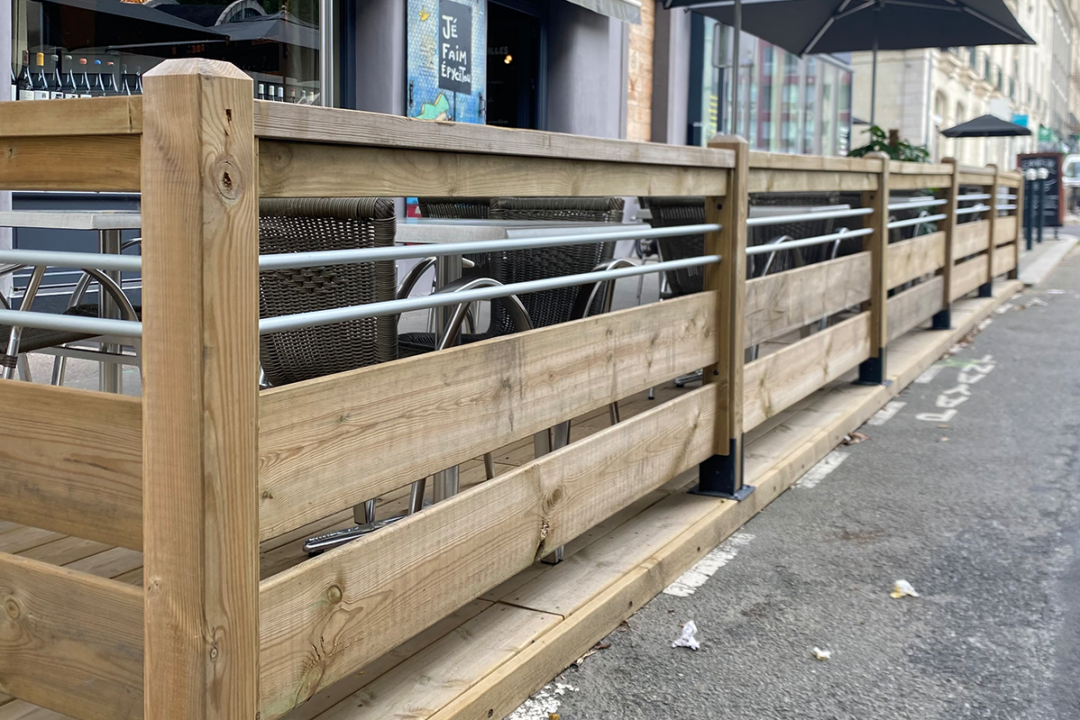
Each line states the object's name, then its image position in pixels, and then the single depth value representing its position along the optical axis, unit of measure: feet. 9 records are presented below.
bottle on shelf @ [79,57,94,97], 24.30
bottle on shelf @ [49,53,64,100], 23.59
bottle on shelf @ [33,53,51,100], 23.26
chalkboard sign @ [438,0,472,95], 32.27
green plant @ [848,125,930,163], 35.12
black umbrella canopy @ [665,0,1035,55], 33.17
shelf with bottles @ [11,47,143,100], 23.02
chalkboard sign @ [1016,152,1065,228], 80.43
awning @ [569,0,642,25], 29.96
